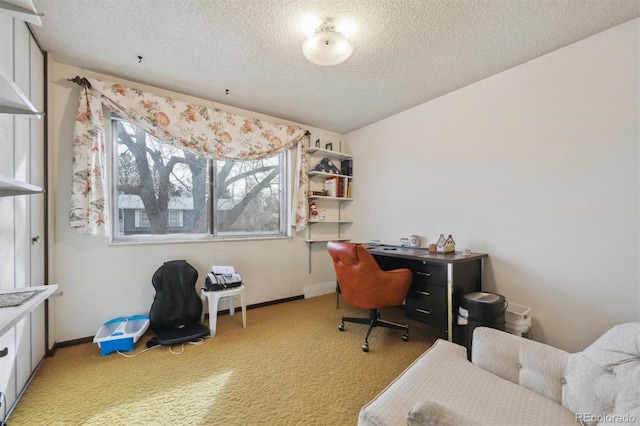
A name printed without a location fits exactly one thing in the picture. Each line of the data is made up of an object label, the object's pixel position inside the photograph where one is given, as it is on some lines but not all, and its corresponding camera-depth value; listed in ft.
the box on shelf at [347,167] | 12.44
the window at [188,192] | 8.14
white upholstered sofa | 2.95
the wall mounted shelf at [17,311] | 2.64
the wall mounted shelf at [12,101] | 2.85
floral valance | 7.02
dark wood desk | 6.78
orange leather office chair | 7.11
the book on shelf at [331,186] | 11.87
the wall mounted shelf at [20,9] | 2.68
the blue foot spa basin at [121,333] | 6.68
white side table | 7.86
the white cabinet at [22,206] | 4.08
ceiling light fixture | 5.55
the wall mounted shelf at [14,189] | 2.89
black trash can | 6.14
